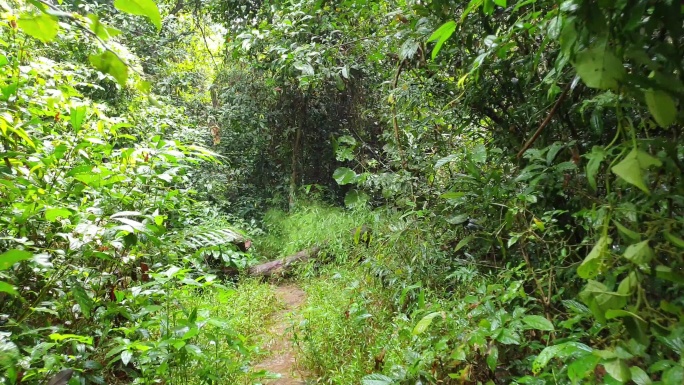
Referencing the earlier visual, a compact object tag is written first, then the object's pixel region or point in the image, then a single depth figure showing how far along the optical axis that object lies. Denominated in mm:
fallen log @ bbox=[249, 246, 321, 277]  4977
